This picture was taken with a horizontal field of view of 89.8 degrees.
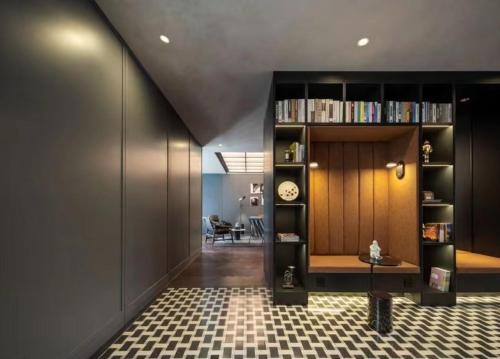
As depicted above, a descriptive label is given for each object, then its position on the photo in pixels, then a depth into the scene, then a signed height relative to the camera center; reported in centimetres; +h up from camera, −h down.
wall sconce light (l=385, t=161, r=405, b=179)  367 +24
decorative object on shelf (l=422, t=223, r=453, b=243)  333 -66
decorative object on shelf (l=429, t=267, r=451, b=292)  328 -128
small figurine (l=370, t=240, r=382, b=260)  292 -80
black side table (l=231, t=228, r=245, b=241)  936 -195
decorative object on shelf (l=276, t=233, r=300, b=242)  336 -73
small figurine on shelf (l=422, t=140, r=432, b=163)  343 +45
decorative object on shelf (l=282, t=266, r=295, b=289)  338 -132
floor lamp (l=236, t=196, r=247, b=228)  1262 -85
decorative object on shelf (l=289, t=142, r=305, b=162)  340 +42
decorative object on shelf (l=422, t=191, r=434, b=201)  342 -17
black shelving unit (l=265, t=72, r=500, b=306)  332 +45
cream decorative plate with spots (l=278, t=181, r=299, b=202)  358 -11
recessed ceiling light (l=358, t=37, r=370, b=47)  272 +155
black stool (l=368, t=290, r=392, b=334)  264 -138
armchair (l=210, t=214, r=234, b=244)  878 -160
